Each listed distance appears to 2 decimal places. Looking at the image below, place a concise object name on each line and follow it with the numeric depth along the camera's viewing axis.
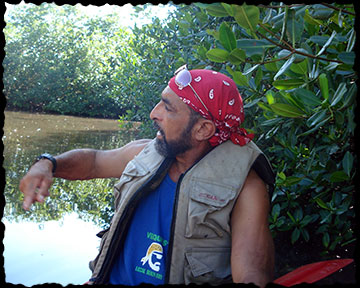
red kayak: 2.09
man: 2.26
